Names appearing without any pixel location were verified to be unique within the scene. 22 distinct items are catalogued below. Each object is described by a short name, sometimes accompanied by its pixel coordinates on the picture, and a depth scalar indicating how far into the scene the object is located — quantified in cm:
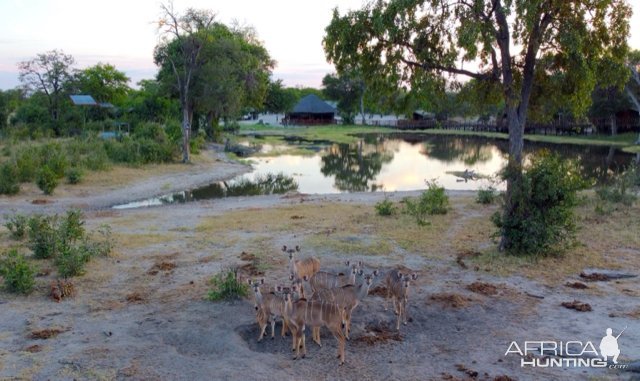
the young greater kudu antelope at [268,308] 942
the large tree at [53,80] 5441
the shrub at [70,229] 1465
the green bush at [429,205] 2020
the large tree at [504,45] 1431
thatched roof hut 10419
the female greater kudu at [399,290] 1023
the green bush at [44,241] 1450
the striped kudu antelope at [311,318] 883
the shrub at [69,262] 1273
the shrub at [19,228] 1670
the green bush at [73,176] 2941
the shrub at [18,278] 1187
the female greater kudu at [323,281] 1084
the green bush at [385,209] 2061
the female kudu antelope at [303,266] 1195
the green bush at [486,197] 2336
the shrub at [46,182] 2638
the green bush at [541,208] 1441
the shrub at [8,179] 2581
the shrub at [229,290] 1127
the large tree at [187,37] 3694
